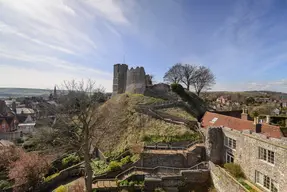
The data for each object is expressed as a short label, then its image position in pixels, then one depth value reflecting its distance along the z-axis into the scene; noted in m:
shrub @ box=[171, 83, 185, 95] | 29.14
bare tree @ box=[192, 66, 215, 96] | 34.89
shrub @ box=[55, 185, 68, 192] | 11.59
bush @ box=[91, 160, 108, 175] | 14.12
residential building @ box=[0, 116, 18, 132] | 33.23
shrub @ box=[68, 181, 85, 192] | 12.38
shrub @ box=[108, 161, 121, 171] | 13.42
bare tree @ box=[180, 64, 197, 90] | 35.60
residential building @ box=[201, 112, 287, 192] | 8.21
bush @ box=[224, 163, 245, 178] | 10.83
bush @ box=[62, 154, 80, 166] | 17.68
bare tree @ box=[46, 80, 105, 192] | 10.76
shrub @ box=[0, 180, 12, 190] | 14.15
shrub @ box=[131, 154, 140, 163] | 13.73
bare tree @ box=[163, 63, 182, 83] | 36.48
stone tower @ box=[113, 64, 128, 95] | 32.09
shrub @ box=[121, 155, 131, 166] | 13.89
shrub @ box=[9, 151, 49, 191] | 13.15
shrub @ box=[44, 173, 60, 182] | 14.40
